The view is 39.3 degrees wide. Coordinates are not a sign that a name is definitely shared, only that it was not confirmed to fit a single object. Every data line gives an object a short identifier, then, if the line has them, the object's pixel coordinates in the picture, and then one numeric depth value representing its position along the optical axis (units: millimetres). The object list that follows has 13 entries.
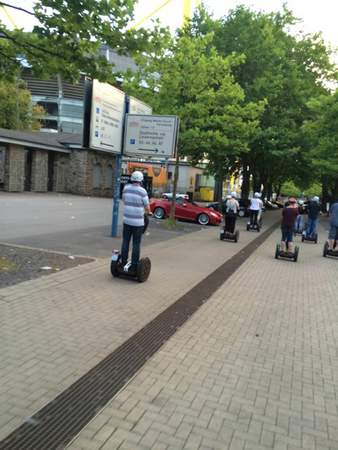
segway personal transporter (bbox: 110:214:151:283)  7809
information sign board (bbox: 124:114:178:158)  14164
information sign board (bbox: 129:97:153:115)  14133
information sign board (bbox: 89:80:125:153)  12234
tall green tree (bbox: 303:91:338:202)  25875
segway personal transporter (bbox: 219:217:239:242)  15893
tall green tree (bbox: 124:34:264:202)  17688
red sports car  22656
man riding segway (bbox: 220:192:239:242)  15703
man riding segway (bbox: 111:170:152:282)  7840
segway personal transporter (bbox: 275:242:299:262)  12527
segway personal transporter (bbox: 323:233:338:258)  13844
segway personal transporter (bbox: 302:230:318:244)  18281
